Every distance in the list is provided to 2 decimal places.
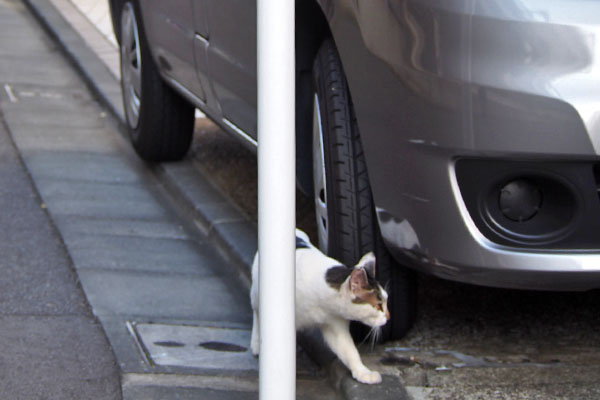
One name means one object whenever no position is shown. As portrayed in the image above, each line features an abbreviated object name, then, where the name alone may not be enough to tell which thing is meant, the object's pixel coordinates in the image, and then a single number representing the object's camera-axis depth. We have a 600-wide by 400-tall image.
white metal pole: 4.50
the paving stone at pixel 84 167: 10.91
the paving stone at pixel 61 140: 11.96
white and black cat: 5.75
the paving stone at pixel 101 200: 9.79
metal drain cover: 6.52
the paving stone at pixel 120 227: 9.17
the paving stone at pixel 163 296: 7.39
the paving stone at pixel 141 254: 8.37
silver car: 4.93
